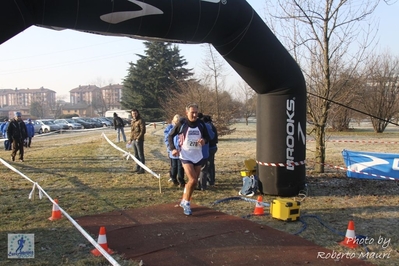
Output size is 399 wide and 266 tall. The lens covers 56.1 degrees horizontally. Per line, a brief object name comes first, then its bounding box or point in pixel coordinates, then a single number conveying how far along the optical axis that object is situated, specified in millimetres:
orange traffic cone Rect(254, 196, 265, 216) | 6666
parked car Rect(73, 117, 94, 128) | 49406
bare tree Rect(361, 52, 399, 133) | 31891
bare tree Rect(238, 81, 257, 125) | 50062
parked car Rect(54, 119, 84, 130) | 46000
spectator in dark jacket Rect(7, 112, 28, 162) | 13930
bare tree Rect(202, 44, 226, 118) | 24266
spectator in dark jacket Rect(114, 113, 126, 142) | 21325
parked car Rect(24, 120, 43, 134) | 39469
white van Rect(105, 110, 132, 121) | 56044
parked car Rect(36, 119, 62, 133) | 41050
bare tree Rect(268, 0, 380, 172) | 10148
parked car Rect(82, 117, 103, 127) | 51375
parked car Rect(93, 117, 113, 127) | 52006
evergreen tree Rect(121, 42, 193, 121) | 45094
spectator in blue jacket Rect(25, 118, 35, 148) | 20938
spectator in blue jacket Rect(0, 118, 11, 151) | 18916
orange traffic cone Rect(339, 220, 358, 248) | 5130
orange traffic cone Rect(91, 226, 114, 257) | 4898
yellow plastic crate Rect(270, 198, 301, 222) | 6234
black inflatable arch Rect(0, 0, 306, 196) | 5578
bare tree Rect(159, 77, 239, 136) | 24078
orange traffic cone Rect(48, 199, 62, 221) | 6430
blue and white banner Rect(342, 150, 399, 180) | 9530
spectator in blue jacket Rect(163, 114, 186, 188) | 9148
